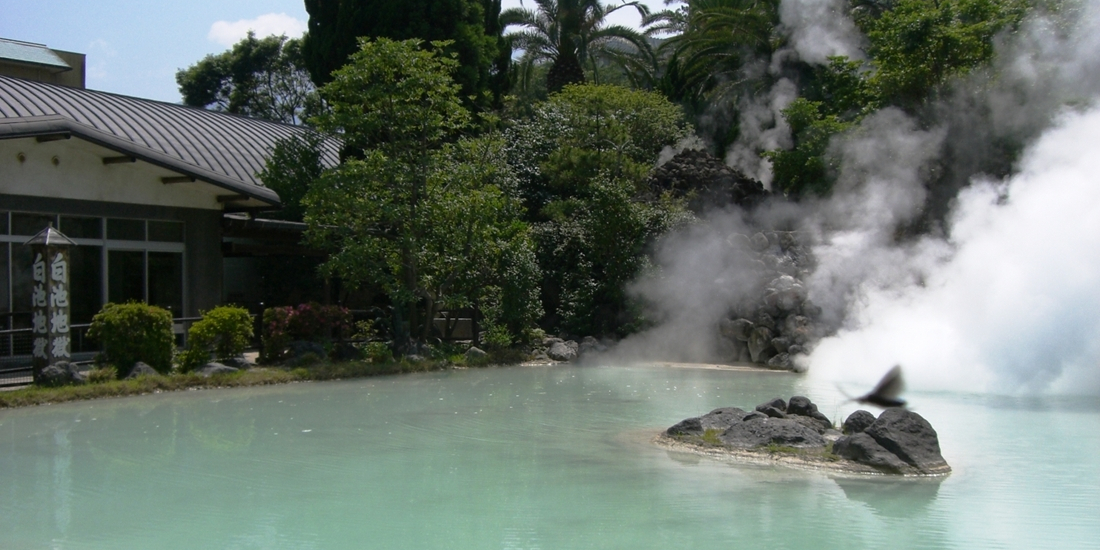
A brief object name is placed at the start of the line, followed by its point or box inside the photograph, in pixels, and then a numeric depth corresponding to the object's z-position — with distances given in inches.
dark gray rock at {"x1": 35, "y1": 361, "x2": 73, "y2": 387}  536.1
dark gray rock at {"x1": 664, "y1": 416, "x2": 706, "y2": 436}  404.8
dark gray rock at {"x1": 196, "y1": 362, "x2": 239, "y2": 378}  608.4
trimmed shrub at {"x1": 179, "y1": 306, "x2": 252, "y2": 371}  622.8
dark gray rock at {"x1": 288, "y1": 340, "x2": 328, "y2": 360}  689.6
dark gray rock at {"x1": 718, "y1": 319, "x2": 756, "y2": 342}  797.2
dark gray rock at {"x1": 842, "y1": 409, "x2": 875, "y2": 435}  382.3
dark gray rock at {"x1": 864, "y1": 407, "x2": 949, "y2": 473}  345.1
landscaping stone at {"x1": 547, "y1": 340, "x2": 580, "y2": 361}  812.0
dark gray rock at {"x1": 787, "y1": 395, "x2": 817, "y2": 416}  433.1
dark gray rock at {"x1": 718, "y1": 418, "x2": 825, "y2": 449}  382.0
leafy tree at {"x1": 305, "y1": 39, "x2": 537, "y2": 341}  715.4
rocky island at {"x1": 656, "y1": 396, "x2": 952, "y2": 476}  348.2
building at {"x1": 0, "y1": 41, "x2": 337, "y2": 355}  639.8
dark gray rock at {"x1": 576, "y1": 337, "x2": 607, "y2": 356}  820.6
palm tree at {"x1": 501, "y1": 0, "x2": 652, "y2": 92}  1279.5
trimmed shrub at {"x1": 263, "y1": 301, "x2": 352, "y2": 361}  684.1
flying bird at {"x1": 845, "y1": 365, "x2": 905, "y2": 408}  364.9
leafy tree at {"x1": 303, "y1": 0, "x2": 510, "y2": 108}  1024.9
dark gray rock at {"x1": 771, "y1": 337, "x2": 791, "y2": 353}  762.2
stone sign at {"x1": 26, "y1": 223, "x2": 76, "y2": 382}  546.0
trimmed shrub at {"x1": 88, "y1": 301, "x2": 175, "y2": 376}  581.9
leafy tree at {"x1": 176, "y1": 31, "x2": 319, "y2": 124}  1830.7
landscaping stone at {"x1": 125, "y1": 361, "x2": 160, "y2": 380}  576.4
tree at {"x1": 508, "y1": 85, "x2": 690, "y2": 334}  858.8
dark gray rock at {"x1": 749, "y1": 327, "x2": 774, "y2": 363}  781.3
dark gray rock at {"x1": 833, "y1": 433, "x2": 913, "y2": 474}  344.8
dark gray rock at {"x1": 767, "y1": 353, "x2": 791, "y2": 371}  751.7
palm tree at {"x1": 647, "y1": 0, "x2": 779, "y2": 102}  1187.9
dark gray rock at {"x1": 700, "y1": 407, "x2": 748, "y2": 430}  415.8
